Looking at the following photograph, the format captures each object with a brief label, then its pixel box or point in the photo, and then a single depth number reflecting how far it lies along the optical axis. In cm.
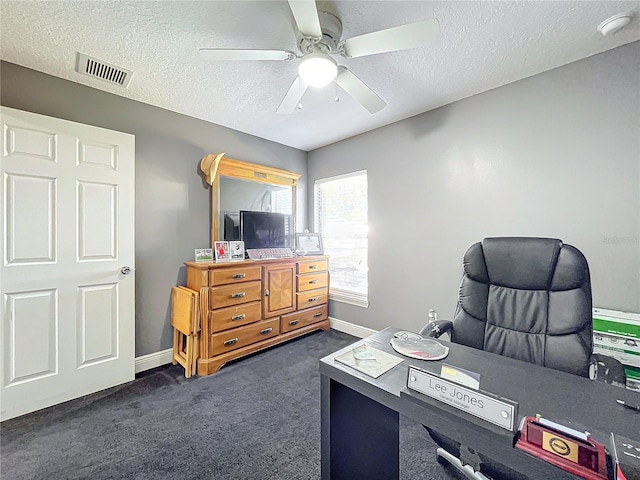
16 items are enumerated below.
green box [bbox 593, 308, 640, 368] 154
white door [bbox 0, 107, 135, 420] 181
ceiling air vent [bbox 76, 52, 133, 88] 188
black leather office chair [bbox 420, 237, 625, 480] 121
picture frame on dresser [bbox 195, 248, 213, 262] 265
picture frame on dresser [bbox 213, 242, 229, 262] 274
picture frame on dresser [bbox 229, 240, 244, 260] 282
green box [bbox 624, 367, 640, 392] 153
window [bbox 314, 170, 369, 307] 327
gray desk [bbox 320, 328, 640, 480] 68
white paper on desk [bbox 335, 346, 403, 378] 97
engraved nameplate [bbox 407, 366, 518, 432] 67
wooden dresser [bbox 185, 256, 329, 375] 238
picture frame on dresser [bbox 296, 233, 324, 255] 348
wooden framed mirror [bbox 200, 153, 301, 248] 287
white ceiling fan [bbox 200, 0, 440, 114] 124
